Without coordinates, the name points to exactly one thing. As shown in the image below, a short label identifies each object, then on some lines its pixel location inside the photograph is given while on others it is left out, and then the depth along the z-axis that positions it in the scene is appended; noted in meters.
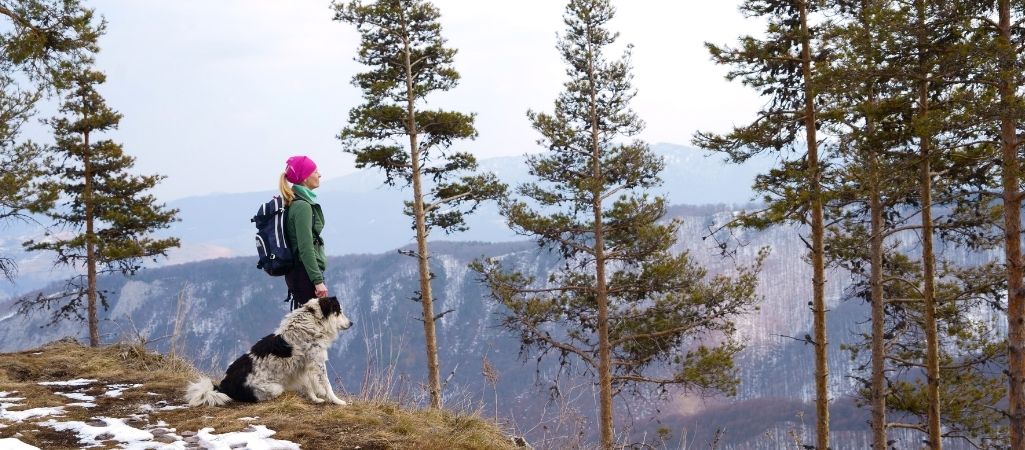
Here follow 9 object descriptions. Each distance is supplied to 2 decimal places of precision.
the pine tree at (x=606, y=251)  17.25
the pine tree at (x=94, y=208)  20.48
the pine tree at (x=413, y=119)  17.12
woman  5.80
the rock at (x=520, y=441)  6.18
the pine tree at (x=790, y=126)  13.06
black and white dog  5.80
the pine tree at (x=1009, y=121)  8.54
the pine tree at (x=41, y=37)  8.55
